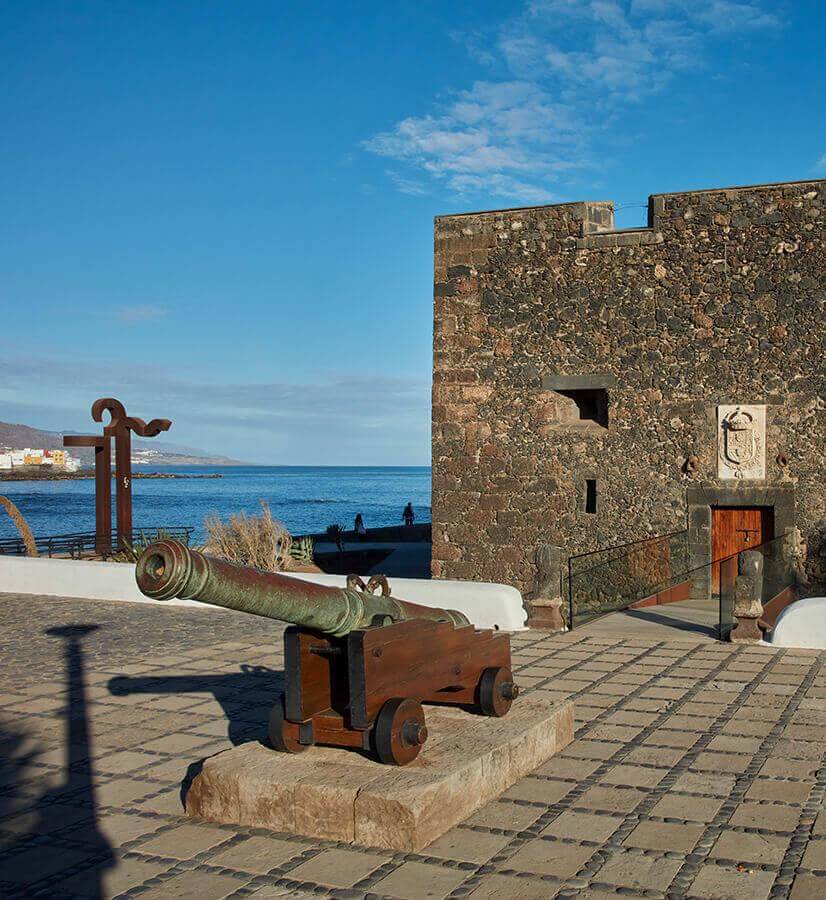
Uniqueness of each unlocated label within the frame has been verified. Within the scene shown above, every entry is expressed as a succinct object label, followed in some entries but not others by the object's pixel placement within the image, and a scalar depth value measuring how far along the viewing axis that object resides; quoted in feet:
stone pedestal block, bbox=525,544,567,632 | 30.07
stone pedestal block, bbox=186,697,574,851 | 12.75
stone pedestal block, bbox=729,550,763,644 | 27.71
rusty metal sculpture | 49.55
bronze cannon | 13.37
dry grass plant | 50.29
